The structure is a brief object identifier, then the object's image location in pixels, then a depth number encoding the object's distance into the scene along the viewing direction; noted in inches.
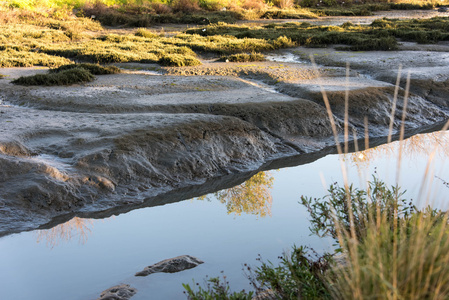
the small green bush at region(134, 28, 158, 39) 833.5
